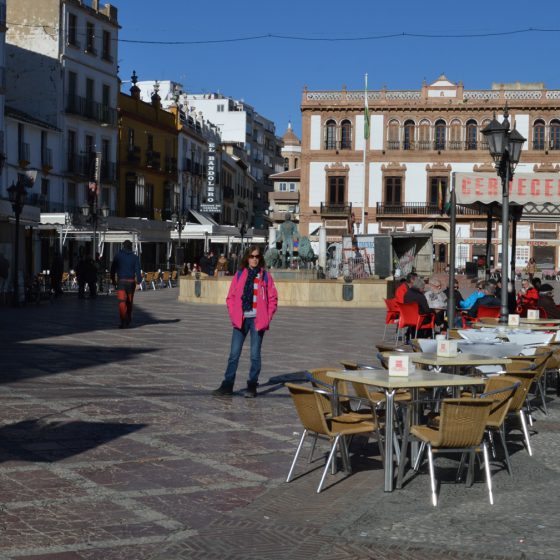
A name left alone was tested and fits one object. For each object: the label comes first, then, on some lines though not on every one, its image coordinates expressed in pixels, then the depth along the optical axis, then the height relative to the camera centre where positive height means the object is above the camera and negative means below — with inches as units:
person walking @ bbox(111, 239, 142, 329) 711.1 -16.6
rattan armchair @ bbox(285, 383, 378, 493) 257.9 -46.3
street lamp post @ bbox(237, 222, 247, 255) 1659.3 +35.0
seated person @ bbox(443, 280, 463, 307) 653.8 -29.6
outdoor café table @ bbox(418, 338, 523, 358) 366.6 -34.2
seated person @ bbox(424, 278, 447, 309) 651.5 -27.8
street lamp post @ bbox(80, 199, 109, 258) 1306.6 +47.1
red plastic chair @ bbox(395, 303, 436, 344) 607.8 -38.5
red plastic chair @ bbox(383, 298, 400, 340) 658.2 -38.3
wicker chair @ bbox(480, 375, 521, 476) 272.5 -41.7
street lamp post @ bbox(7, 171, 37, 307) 985.5 +39.9
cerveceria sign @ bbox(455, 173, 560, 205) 616.4 +42.5
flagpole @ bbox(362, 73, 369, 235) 2075.5 +244.5
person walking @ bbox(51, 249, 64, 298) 1195.3 -31.4
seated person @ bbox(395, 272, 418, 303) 659.4 -22.8
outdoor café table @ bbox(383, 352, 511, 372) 302.5 -32.8
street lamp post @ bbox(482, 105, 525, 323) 510.3 +52.2
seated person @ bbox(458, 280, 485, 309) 623.8 -25.5
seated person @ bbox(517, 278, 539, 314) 682.2 -30.2
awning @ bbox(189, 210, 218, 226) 2509.8 +83.2
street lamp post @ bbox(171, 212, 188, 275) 1696.6 +42.6
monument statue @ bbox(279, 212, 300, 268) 1200.2 +17.9
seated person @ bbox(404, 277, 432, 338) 612.1 -28.1
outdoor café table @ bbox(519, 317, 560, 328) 497.0 -32.7
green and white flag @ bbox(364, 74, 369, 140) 2072.5 +275.7
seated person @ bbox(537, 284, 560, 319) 581.6 -29.1
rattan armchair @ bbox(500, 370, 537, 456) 297.0 -41.9
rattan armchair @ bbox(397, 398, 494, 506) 244.7 -43.8
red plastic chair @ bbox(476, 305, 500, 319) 566.9 -31.8
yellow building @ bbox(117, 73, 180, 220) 2124.8 +202.3
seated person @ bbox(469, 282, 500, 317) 581.4 -26.0
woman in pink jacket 406.6 -22.8
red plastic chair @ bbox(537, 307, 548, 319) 581.0 -33.3
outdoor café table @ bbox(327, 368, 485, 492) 254.4 -33.5
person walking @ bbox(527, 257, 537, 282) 1955.5 -19.8
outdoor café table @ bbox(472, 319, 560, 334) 450.3 -33.2
